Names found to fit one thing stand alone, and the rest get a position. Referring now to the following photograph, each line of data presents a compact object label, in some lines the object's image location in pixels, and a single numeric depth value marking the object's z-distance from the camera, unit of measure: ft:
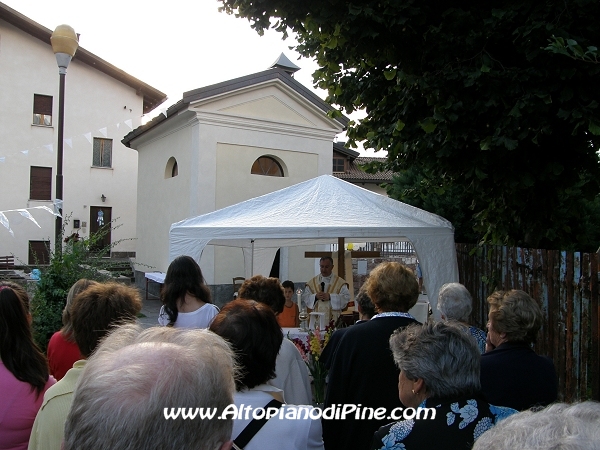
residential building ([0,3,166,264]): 70.23
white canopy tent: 18.70
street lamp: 21.91
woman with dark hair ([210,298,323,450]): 5.36
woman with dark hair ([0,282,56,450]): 7.05
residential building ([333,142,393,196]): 90.53
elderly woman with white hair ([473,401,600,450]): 2.82
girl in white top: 12.34
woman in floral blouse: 5.38
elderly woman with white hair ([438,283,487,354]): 10.96
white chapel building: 41.65
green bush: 17.01
